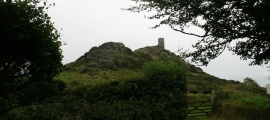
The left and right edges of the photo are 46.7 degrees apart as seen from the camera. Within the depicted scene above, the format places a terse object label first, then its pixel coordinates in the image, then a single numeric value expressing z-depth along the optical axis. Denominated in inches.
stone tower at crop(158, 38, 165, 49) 2736.7
